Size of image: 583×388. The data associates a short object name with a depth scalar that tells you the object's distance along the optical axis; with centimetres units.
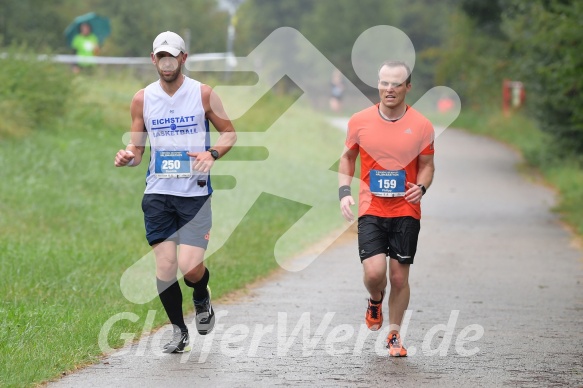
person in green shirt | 5822
